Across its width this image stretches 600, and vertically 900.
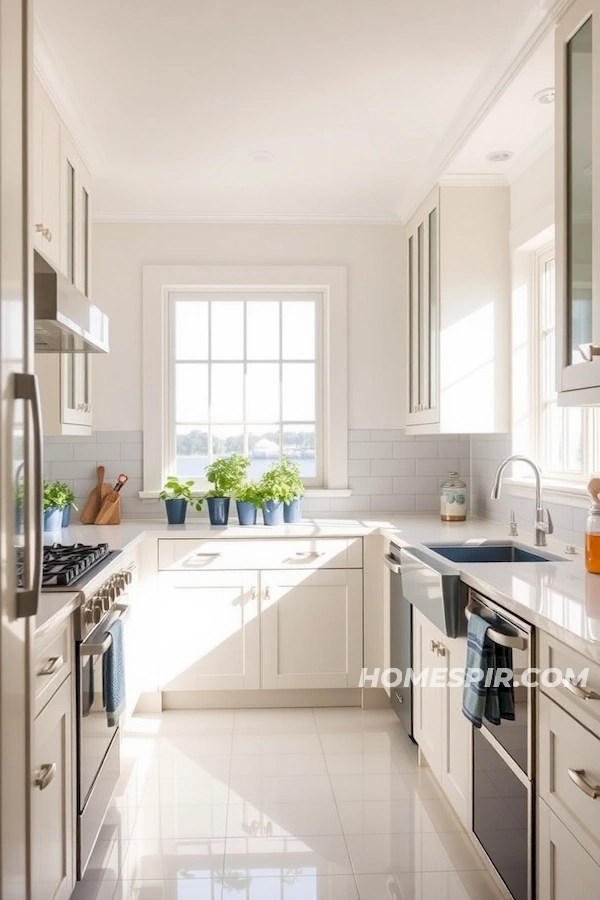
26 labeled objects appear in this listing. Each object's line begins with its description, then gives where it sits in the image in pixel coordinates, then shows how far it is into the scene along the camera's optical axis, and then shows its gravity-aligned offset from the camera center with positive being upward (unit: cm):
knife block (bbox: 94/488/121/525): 401 -32
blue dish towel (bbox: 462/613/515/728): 203 -63
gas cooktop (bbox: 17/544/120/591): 226 -37
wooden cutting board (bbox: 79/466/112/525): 408 -28
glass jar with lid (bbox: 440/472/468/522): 404 -27
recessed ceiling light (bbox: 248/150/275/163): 348 +136
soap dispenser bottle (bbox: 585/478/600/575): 228 -25
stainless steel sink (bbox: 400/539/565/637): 247 -44
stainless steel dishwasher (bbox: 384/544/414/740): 328 -84
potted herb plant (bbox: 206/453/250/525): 402 -16
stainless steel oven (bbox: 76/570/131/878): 219 -85
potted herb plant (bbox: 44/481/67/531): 374 -27
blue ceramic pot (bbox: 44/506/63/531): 374 -32
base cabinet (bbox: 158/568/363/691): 378 -87
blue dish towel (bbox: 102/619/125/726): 253 -75
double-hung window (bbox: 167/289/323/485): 442 +42
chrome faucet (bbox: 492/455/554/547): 294 -26
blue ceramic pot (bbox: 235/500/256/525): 403 -32
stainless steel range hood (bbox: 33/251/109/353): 207 +40
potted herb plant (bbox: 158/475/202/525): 400 -25
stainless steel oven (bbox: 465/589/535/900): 190 -88
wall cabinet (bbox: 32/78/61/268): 273 +103
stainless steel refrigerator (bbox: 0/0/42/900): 129 -1
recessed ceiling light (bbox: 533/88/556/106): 275 +129
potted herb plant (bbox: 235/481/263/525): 400 -26
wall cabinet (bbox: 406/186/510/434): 363 +68
